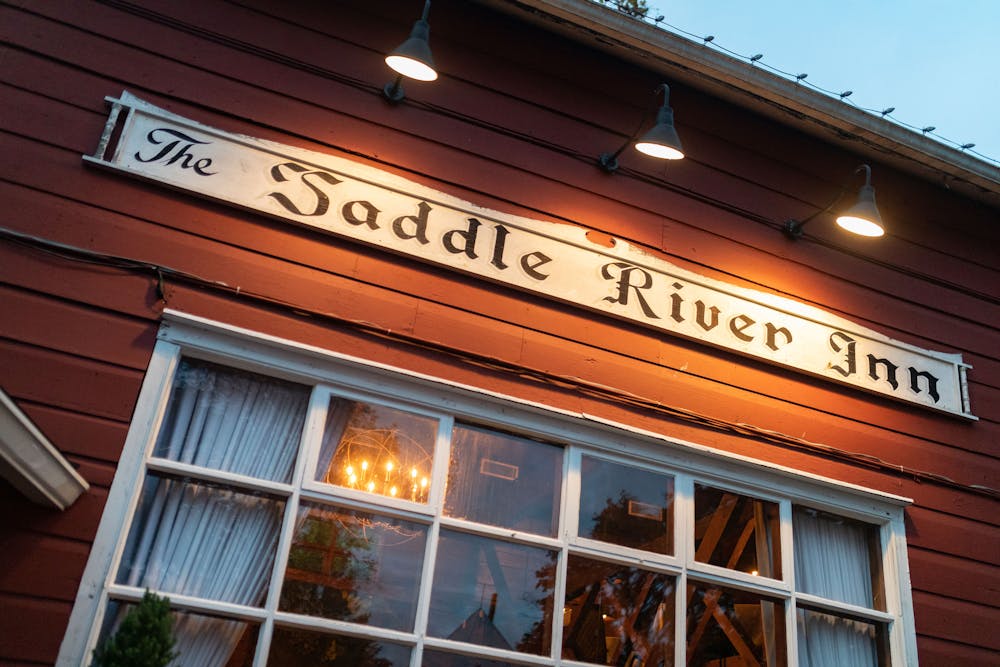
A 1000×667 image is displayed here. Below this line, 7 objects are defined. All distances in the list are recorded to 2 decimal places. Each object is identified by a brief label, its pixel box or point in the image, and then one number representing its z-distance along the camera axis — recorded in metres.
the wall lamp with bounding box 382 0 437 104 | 4.12
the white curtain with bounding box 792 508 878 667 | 4.59
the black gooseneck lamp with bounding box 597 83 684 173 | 4.49
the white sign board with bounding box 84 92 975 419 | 4.18
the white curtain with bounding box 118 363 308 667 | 3.55
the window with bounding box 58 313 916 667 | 3.62
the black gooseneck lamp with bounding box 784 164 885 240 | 4.88
